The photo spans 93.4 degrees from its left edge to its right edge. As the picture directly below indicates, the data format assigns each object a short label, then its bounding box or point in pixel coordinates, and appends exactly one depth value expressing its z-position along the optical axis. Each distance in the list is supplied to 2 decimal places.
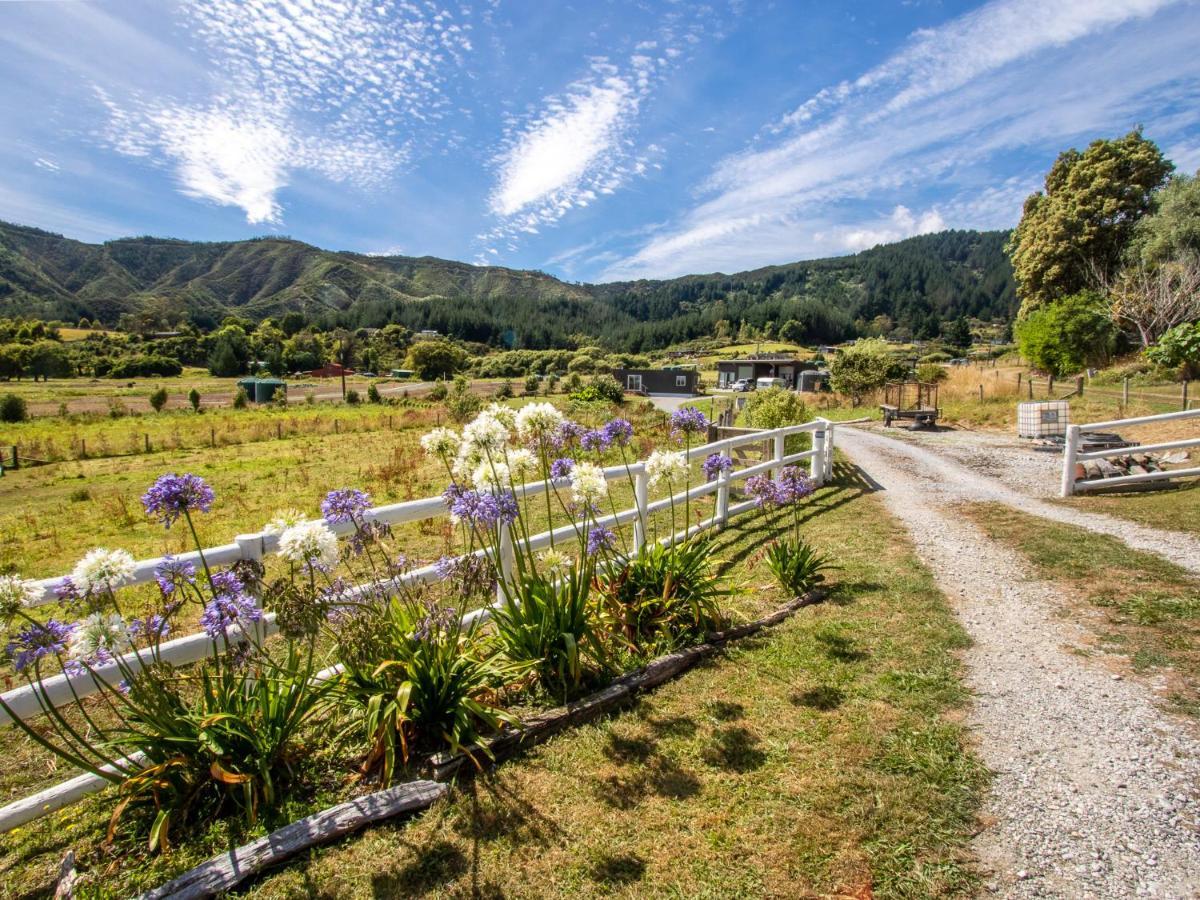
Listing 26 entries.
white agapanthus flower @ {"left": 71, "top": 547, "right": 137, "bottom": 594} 2.63
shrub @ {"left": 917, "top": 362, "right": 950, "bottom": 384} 34.00
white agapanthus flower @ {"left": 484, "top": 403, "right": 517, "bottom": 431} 3.77
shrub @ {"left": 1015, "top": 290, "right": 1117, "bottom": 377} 24.78
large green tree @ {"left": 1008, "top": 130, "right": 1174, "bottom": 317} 33.06
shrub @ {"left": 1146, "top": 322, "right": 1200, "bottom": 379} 12.86
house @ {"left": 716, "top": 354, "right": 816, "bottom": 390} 76.31
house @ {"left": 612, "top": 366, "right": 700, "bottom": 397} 73.69
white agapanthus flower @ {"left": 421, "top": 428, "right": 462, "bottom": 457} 3.70
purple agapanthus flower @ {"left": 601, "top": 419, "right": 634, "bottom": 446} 4.52
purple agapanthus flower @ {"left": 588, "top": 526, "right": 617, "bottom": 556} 4.39
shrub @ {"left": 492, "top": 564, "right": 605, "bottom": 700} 3.86
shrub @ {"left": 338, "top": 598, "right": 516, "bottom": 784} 3.18
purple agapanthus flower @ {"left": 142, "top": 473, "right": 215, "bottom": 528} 2.85
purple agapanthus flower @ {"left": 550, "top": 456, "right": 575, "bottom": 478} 4.27
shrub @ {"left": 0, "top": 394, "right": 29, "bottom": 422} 33.53
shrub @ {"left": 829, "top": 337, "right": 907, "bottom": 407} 32.81
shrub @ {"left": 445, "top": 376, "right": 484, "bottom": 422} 29.27
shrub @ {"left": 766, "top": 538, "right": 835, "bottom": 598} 5.76
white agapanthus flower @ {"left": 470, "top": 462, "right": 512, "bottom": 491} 3.74
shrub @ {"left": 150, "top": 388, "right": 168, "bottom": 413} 40.69
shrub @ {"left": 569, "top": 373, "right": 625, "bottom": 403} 38.69
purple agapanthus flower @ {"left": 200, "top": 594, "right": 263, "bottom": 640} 2.90
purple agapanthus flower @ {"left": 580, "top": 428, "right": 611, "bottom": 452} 4.59
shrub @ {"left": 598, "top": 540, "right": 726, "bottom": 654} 4.56
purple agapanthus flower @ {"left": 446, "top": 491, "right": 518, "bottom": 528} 3.58
